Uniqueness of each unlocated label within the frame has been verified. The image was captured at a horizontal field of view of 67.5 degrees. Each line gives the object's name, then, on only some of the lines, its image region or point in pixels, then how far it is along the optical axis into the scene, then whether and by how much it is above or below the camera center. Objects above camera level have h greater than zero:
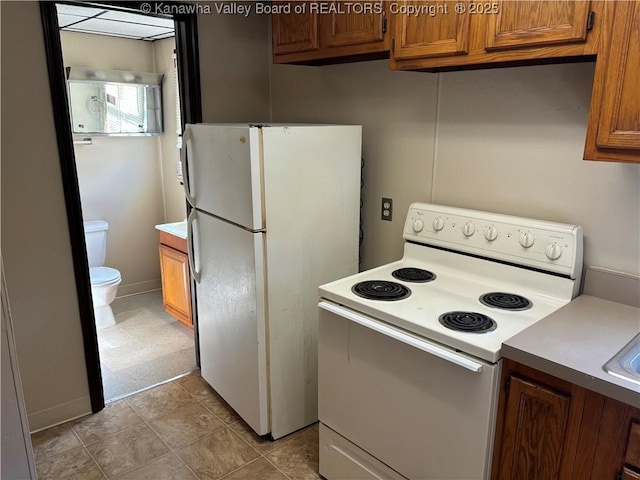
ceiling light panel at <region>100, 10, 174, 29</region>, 2.86 +0.65
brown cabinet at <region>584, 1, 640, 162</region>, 1.26 +0.10
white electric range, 1.45 -0.65
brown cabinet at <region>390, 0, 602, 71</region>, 1.37 +0.30
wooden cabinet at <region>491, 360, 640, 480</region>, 1.19 -0.79
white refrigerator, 2.02 -0.52
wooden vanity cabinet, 3.35 -1.06
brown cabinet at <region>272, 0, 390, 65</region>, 1.93 +0.41
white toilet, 3.48 -1.08
